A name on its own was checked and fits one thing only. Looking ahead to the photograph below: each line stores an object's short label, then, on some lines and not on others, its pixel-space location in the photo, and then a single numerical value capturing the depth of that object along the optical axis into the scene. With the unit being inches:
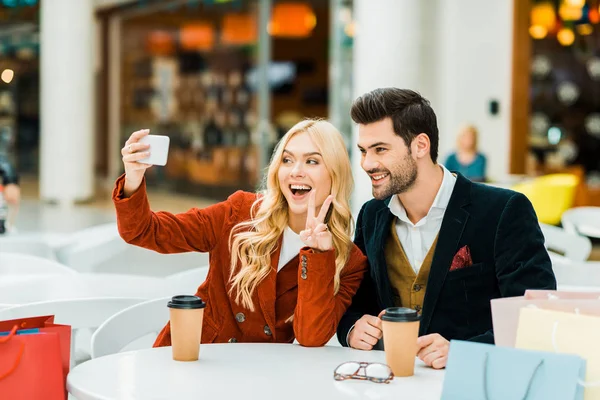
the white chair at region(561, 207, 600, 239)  219.9
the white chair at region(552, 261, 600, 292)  151.3
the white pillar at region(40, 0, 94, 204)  620.4
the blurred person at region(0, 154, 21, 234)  250.5
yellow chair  350.6
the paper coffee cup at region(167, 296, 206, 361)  88.0
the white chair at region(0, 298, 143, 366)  113.8
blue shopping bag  69.5
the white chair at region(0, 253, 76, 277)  169.9
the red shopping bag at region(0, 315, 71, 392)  84.1
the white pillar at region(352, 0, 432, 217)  340.5
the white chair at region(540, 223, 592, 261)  187.2
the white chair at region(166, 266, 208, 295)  149.1
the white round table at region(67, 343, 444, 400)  78.0
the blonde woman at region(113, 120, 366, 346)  107.7
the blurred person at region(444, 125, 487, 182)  382.3
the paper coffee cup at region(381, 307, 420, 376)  84.0
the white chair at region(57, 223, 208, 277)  196.7
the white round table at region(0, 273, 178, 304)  141.9
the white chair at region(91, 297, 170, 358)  106.0
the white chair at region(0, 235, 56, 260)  195.6
